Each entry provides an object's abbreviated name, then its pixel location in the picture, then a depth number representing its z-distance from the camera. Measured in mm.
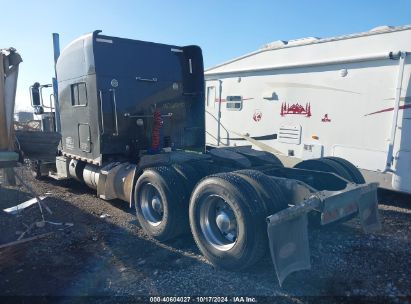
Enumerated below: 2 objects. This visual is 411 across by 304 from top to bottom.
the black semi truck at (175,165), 3709
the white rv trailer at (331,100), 6211
